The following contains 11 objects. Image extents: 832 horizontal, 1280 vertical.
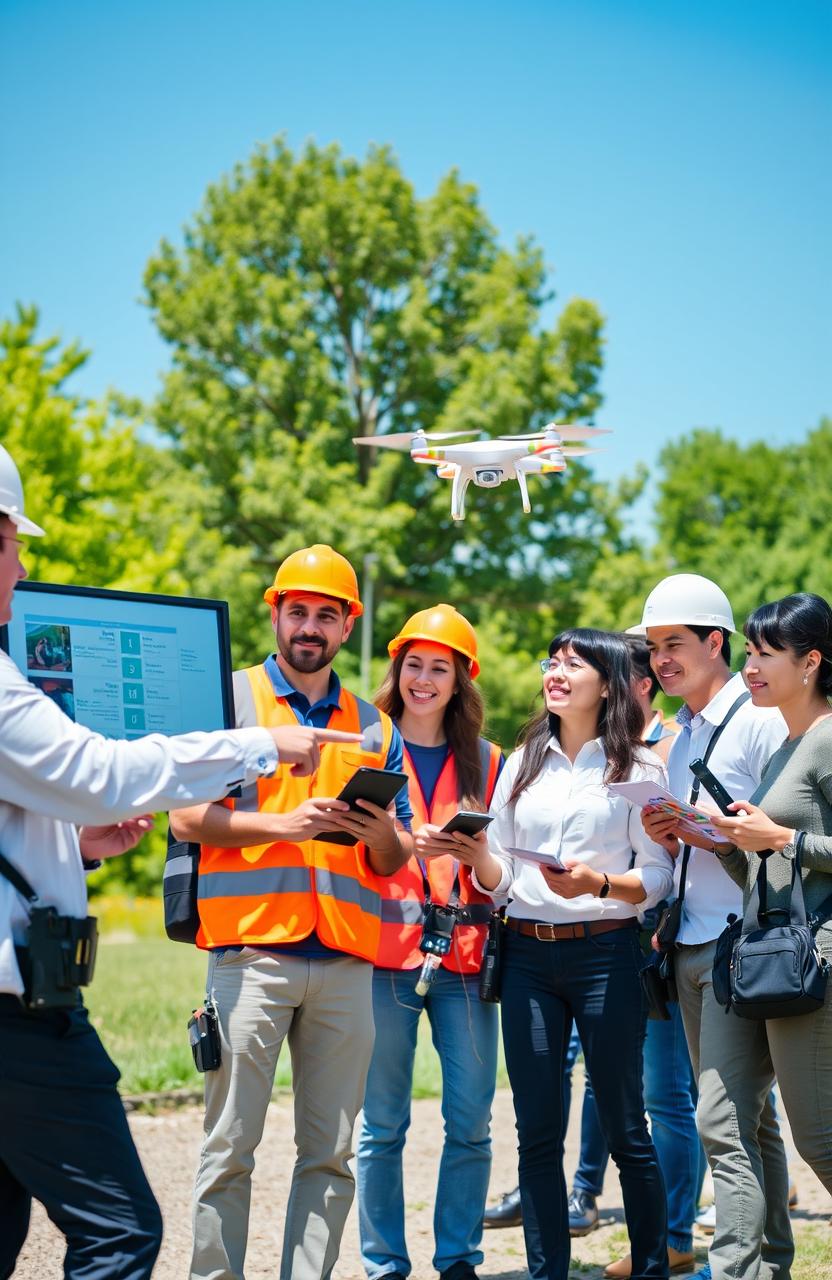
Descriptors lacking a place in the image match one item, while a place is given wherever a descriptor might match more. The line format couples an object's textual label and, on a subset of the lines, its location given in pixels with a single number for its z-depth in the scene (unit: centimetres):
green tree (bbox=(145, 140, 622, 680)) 3244
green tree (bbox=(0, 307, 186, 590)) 2473
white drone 632
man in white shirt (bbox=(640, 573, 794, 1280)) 442
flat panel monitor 403
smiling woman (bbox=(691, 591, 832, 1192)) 426
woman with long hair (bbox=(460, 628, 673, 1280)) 492
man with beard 441
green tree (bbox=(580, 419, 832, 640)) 4238
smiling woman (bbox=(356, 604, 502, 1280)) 534
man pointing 312
